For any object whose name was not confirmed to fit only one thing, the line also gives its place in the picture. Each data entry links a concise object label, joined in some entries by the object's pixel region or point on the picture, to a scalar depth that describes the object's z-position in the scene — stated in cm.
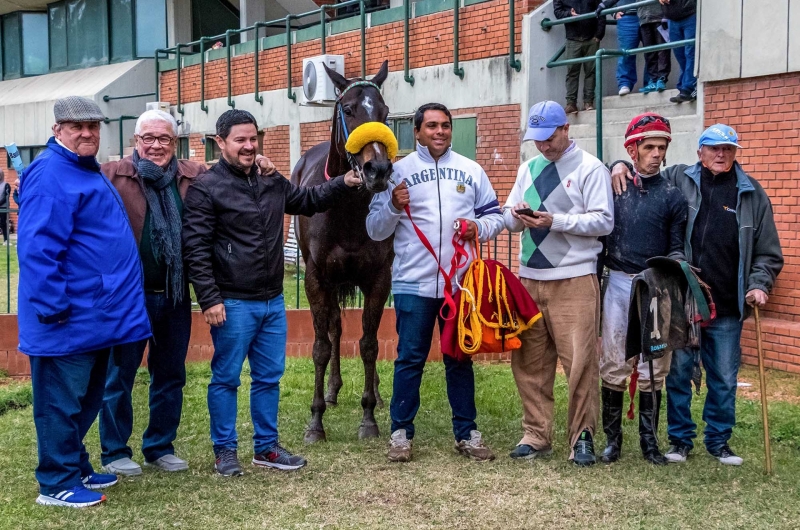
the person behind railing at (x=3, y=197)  2019
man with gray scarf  573
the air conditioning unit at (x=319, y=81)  1669
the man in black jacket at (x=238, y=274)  573
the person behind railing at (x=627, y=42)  1237
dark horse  660
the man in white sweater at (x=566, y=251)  593
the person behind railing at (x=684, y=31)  1106
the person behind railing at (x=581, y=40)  1283
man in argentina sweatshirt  607
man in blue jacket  511
